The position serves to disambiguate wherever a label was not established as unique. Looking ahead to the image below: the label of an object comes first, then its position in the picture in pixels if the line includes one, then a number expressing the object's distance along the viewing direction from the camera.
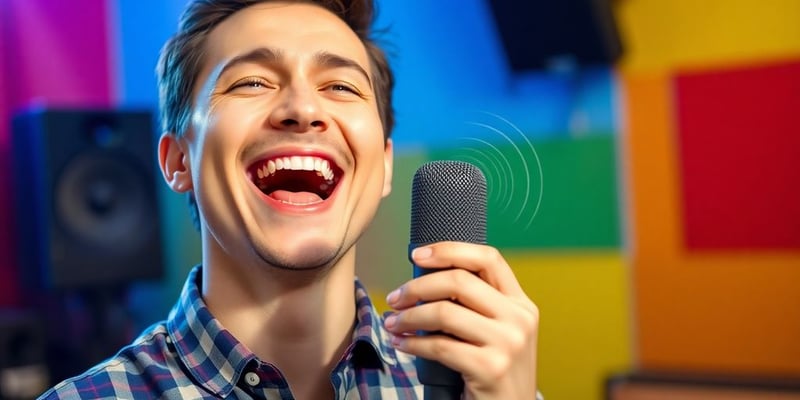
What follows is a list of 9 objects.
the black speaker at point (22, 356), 2.73
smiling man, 1.15
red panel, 2.44
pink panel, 3.25
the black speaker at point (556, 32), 2.50
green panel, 2.66
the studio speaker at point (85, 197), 2.92
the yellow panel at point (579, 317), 2.65
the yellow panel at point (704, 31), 2.44
